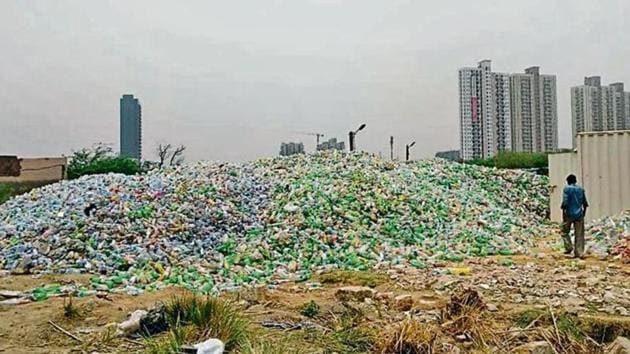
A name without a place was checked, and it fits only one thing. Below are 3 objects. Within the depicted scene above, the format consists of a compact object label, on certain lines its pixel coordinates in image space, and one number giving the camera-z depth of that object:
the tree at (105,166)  18.09
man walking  7.75
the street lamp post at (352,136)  17.36
